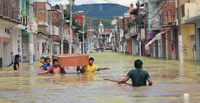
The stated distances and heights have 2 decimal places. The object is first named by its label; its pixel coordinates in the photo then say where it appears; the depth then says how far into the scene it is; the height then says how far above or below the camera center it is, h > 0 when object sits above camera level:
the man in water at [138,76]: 9.64 -0.70
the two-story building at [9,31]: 27.11 +2.27
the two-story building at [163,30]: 37.44 +2.85
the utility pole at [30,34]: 28.25 +1.73
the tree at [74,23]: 83.89 +8.72
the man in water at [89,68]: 16.06 -0.73
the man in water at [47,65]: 16.69 -0.57
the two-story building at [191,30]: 29.66 +2.10
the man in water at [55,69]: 15.26 -0.72
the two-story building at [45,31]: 47.53 +3.79
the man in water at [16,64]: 19.82 -0.59
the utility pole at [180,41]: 25.92 +0.81
